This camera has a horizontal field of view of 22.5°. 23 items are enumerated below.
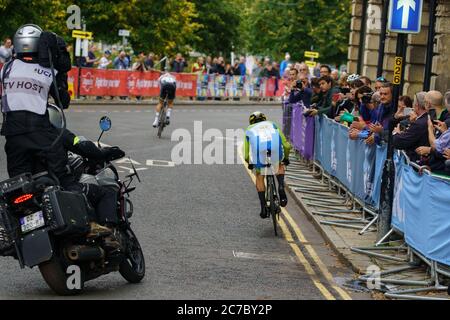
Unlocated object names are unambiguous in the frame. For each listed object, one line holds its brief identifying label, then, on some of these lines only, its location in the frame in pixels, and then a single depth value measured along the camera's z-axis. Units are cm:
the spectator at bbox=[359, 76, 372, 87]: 1881
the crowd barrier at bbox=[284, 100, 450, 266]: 1090
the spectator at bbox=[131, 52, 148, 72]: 4491
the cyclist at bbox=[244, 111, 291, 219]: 1497
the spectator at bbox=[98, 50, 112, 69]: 4494
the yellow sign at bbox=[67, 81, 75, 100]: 4139
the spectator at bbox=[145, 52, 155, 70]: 4672
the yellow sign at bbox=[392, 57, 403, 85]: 1339
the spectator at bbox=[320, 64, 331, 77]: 2286
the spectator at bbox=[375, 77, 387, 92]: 1581
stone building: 2428
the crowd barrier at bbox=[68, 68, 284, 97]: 4266
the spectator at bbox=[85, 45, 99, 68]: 4334
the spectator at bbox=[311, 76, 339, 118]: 2058
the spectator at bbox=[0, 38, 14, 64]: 3574
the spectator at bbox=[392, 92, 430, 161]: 1283
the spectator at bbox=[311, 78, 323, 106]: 2208
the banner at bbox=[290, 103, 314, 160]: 2228
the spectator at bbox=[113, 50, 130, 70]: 4531
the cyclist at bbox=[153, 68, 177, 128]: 2922
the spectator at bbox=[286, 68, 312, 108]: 2436
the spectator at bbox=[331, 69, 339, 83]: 2590
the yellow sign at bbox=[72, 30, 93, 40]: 4119
